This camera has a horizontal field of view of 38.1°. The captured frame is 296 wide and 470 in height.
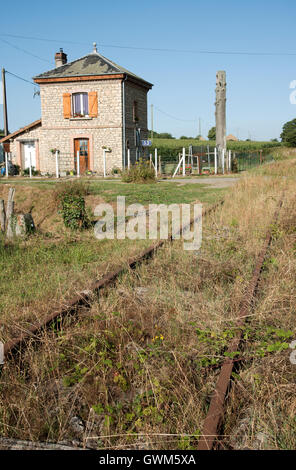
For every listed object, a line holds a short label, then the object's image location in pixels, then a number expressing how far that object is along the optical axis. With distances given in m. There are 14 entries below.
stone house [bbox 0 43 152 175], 26.14
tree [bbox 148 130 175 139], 93.81
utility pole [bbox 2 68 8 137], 36.31
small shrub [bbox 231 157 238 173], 26.02
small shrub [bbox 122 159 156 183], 17.88
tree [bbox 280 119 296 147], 72.07
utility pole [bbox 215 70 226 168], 23.97
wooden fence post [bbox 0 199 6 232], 9.78
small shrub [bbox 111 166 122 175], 26.08
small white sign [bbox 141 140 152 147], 29.42
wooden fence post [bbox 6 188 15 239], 9.00
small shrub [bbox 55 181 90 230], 9.02
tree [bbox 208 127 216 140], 94.69
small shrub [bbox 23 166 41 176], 27.81
